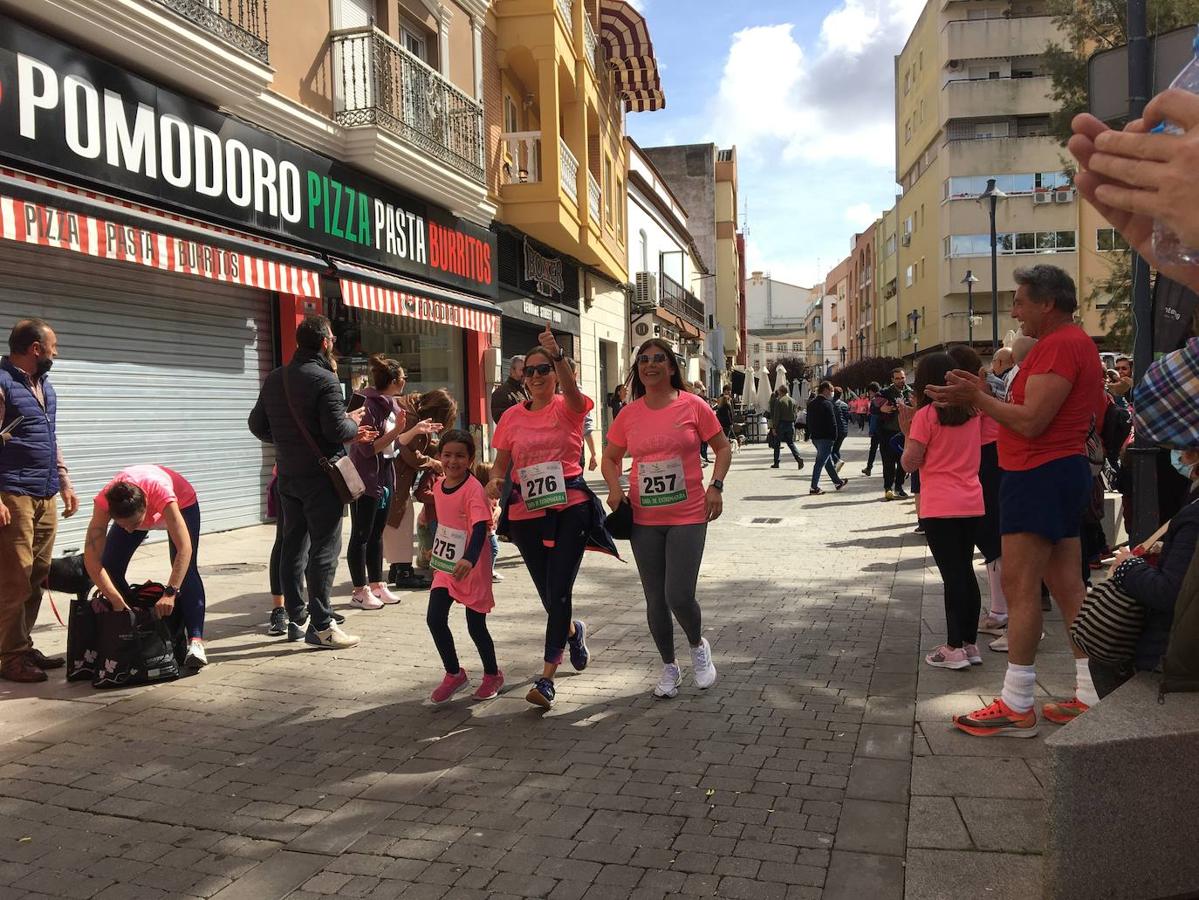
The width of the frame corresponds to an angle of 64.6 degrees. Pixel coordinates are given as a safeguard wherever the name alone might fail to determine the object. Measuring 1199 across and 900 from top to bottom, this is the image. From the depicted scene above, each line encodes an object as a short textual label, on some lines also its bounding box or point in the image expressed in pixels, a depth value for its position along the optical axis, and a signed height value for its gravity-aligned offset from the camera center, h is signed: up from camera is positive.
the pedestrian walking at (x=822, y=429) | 14.95 -0.25
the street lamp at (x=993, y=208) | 23.55 +5.23
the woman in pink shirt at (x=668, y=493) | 4.77 -0.39
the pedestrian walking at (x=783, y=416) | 19.73 -0.03
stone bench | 2.48 -1.07
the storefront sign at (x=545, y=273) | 19.34 +3.14
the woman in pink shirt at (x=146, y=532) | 4.99 -0.58
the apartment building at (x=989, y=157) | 47.12 +12.84
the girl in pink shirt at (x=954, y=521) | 5.16 -0.61
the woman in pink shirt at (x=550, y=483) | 4.84 -0.32
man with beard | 5.11 -0.30
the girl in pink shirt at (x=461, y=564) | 4.81 -0.73
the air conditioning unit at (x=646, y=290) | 30.92 +4.19
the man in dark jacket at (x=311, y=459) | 5.85 -0.21
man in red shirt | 3.87 -0.25
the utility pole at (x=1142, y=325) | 5.55 +0.49
